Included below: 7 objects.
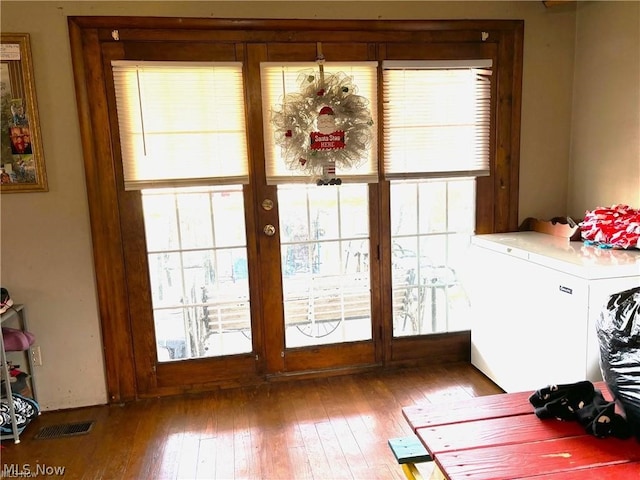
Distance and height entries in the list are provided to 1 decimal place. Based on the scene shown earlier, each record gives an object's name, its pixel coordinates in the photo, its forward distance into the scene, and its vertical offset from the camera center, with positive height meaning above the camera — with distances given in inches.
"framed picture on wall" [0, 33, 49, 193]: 97.1 +9.2
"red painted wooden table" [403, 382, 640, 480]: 55.4 -35.5
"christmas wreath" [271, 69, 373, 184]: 107.2 +7.1
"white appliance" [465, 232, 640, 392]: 82.7 -29.4
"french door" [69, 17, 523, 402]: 104.7 -18.4
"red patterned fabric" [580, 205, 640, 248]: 95.4 -16.0
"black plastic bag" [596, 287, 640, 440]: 60.6 -25.8
